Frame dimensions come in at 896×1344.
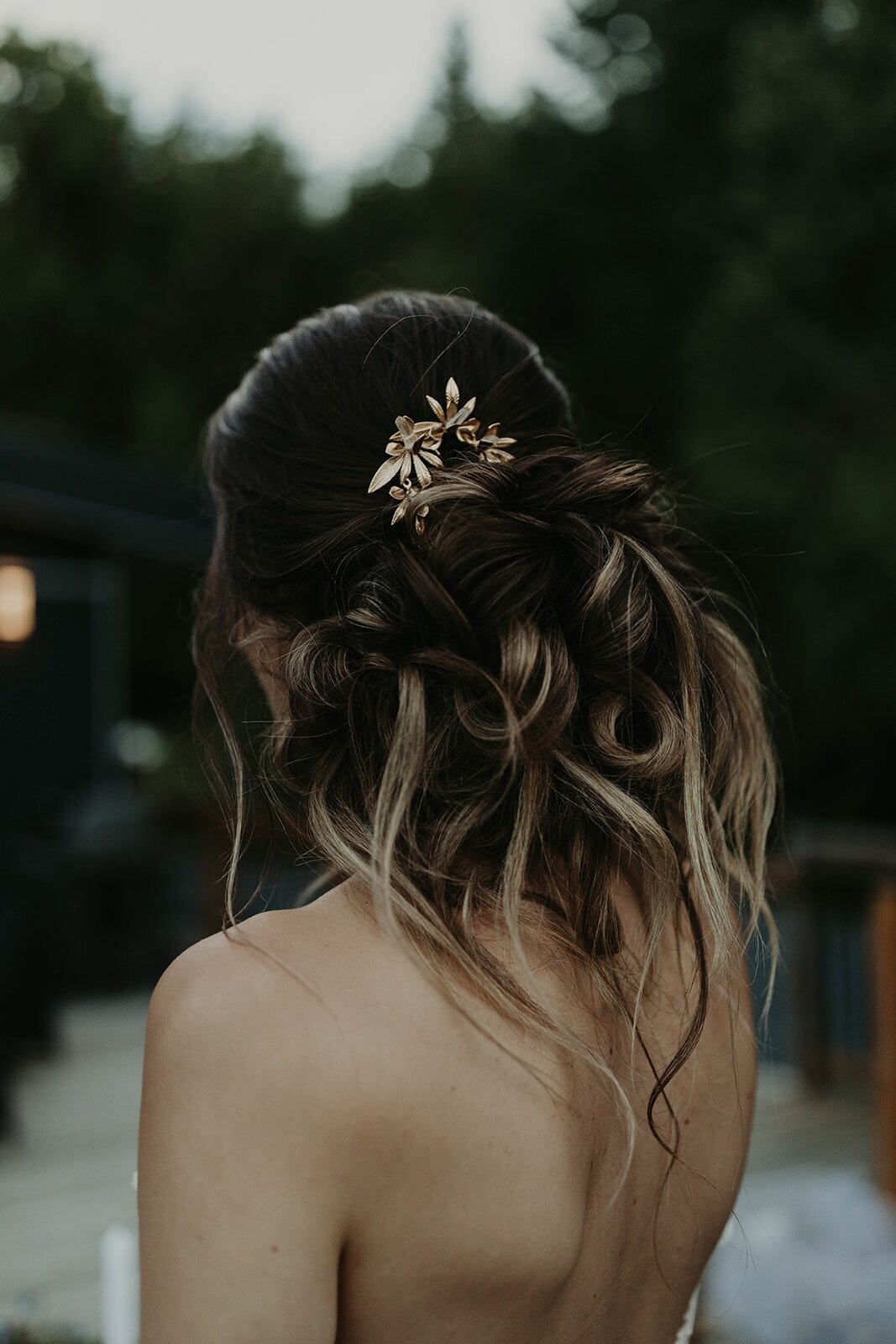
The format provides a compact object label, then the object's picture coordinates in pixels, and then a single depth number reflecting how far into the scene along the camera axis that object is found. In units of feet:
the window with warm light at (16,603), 24.69
